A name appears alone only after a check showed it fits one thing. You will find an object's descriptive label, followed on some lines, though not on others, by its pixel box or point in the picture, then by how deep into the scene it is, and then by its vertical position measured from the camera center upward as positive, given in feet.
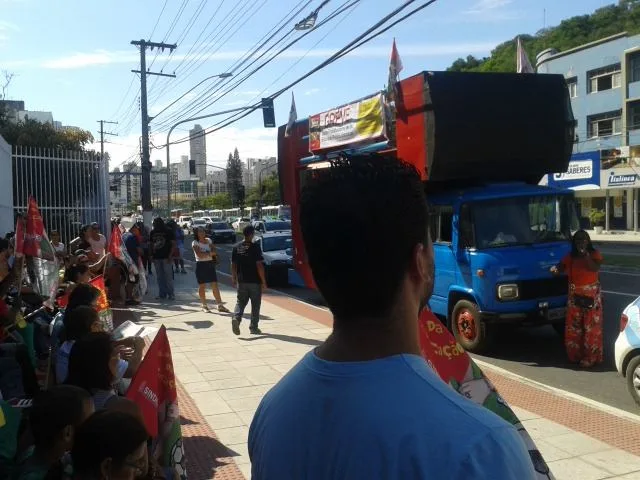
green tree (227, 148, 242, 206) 386.01 +25.02
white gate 46.50 +2.07
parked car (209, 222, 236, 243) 142.72 -4.89
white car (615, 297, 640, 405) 21.76 -5.07
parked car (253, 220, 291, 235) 103.78 -2.61
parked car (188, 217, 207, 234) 193.75 -3.08
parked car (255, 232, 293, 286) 57.41 -4.81
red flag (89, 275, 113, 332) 22.57 -3.48
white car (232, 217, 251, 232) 184.53 -3.99
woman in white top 43.14 -3.54
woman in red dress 26.45 -4.07
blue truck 28.94 +0.71
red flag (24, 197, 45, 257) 23.89 -0.73
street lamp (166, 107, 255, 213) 79.74 +12.78
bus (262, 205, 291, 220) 240.79 -0.49
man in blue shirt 3.93 -1.16
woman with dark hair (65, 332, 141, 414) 12.02 -2.85
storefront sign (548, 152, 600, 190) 118.83 +5.26
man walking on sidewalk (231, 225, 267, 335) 34.40 -3.70
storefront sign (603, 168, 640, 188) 130.31 +4.68
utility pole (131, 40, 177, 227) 99.60 +10.89
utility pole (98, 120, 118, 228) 49.39 +1.58
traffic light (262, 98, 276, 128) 75.01 +11.11
